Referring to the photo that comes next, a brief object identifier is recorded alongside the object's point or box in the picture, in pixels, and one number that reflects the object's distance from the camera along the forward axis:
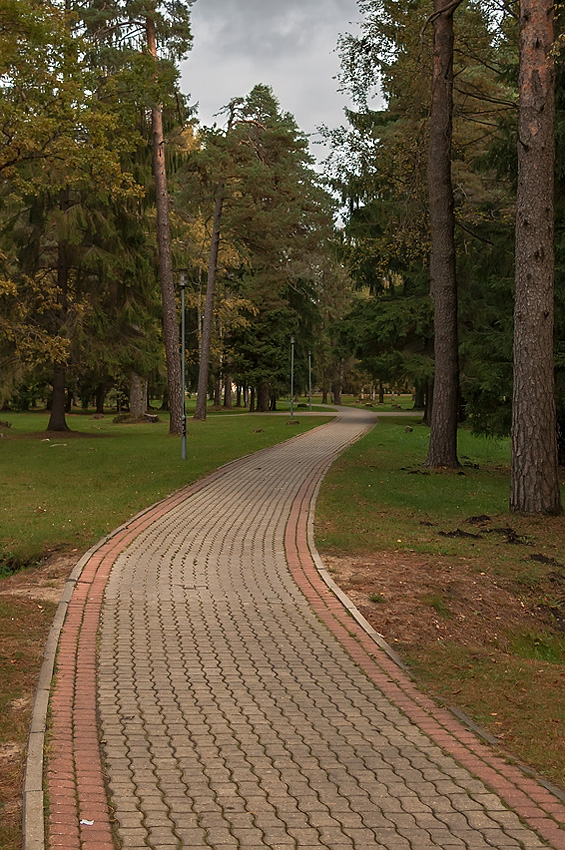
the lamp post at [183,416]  22.25
